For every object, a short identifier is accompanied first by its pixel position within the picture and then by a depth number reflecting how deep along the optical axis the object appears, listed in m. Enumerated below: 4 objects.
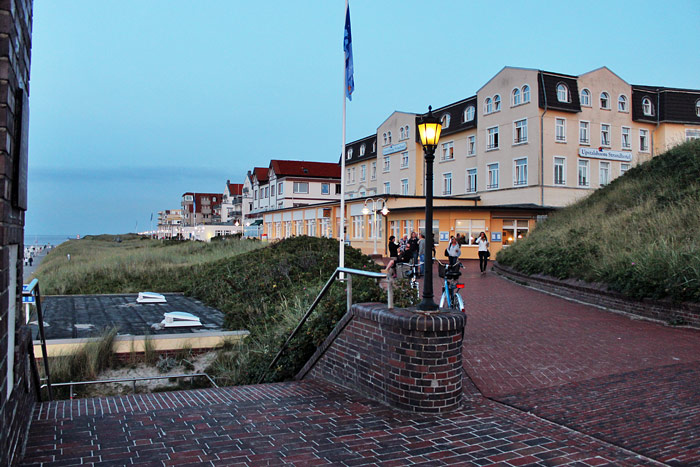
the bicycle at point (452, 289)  10.20
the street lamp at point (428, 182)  6.03
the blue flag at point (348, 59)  14.64
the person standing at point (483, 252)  22.36
